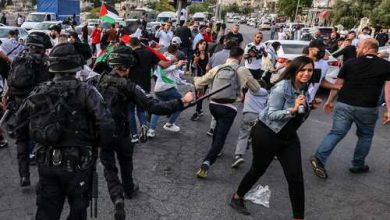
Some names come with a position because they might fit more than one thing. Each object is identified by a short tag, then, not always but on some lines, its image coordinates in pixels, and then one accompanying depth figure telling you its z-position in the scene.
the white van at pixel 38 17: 27.47
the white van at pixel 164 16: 36.50
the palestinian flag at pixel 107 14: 8.62
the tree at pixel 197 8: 81.69
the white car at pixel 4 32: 16.59
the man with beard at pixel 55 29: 7.82
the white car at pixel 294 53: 11.52
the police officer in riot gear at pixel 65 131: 2.96
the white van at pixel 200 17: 42.82
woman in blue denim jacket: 3.92
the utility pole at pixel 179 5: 16.27
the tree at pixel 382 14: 28.50
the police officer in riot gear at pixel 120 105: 3.82
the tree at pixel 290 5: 66.62
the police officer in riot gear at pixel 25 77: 4.70
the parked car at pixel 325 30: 29.73
